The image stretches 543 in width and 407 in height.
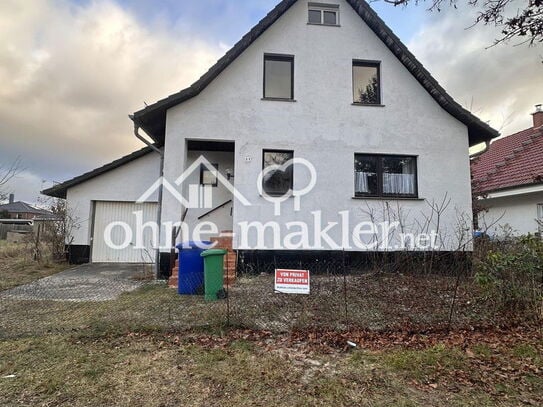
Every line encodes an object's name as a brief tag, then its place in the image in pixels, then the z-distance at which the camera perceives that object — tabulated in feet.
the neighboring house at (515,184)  39.19
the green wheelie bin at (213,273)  21.06
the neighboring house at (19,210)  152.15
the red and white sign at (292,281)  17.39
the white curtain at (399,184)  30.76
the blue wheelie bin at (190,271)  22.48
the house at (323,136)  28.91
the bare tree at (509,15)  14.62
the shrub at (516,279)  17.42
